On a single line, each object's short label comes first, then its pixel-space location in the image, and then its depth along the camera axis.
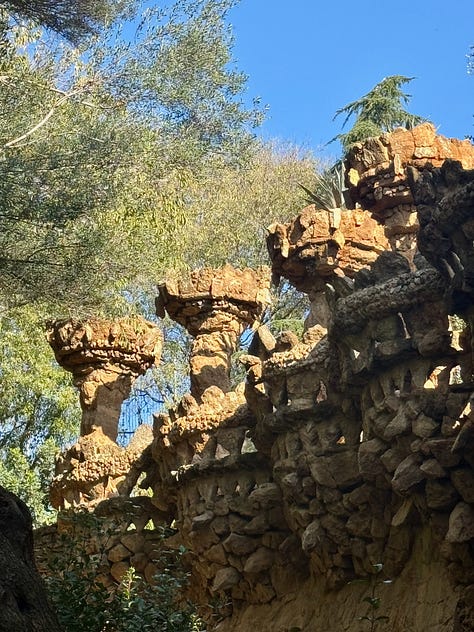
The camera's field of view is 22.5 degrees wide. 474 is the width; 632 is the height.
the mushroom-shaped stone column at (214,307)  12.93
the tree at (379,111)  27.94
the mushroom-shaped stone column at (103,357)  14.45
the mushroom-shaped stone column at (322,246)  11.00
